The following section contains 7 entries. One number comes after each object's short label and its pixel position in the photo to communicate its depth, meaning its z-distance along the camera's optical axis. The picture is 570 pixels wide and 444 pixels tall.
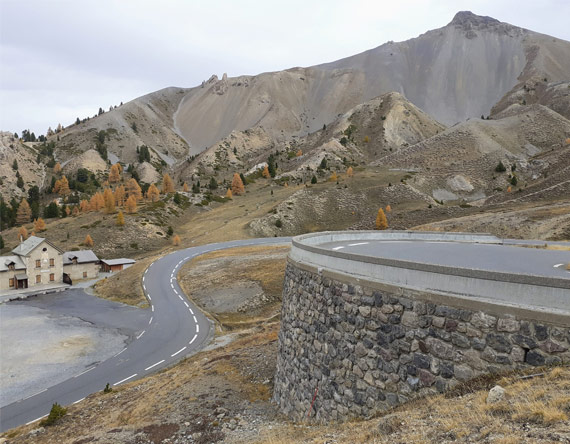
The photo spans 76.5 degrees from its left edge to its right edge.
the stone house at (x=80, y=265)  67.81
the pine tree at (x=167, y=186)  140.00
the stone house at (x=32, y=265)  61.66
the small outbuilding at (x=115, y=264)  71.81
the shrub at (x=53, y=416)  18.84
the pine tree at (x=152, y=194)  121.91
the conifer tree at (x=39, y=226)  97.07
